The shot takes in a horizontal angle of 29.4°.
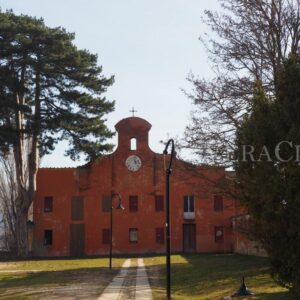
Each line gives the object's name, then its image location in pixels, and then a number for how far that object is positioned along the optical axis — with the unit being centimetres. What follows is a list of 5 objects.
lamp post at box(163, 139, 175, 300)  1513
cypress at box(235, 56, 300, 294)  1162
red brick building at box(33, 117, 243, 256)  4706
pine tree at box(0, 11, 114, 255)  3922
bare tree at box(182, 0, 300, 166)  2370
